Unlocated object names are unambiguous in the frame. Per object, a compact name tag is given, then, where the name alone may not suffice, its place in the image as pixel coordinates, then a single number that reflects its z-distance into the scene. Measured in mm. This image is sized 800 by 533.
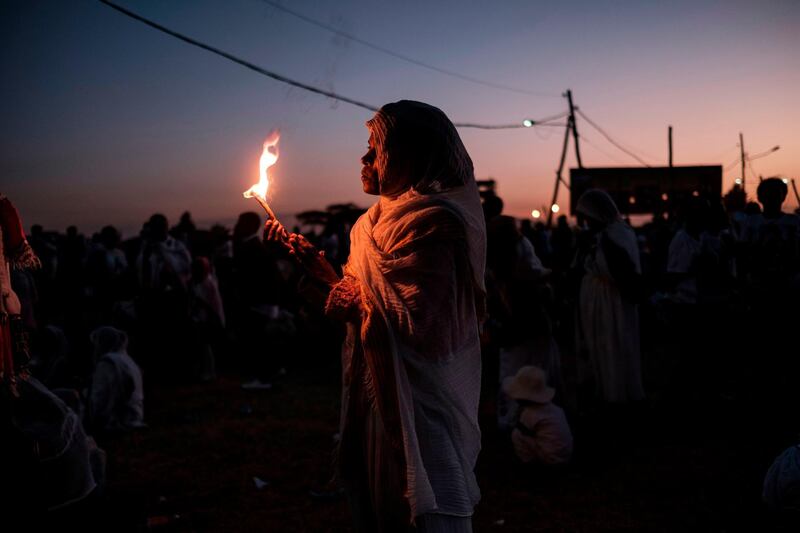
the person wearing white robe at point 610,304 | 6055
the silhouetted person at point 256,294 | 8703
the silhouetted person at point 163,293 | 9250
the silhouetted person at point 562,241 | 14941
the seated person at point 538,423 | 5312
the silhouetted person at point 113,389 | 6945
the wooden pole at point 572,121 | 24031
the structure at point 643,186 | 24531
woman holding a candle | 2332
